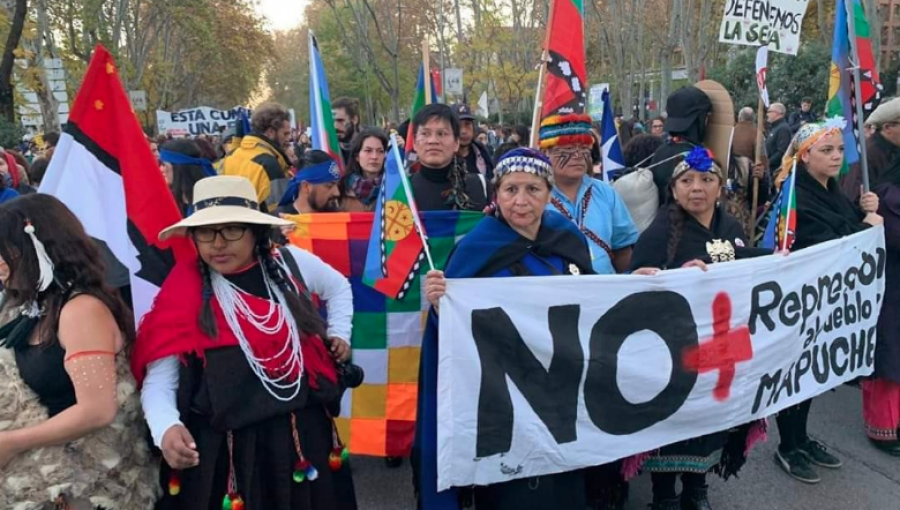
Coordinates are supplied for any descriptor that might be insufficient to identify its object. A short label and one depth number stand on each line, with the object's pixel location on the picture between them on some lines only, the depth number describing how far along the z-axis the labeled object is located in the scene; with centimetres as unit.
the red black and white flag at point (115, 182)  246
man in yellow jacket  517
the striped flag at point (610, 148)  588
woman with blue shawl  277
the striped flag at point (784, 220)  365
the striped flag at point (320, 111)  517
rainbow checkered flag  377
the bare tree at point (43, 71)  1509
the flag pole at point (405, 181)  286
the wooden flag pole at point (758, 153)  480
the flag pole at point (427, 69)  400
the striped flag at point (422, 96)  460
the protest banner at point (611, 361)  271
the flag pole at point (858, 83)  398
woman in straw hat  220
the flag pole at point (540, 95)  367
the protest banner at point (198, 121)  1533
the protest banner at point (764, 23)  483
